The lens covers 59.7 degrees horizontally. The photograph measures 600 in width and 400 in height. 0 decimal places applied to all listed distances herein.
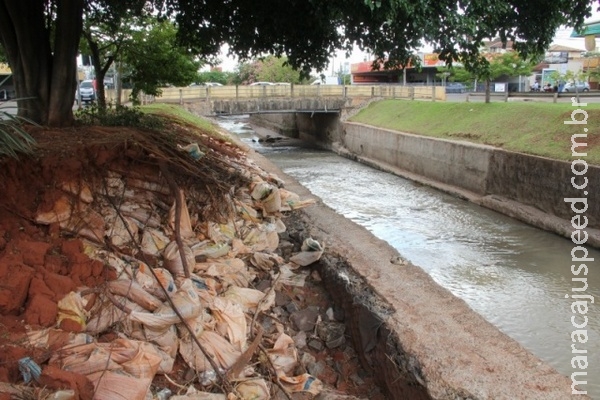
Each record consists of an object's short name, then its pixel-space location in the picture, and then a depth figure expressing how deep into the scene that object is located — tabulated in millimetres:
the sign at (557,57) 38031
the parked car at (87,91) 32359
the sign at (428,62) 44403
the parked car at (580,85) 28816
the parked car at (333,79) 59850
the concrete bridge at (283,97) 28750
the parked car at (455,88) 39750
